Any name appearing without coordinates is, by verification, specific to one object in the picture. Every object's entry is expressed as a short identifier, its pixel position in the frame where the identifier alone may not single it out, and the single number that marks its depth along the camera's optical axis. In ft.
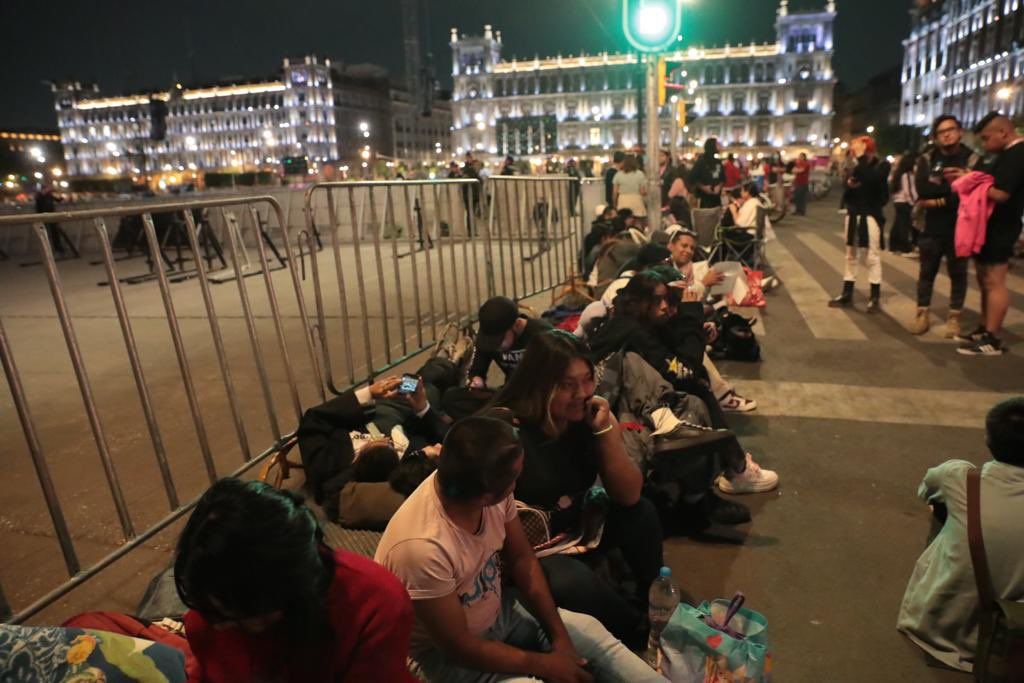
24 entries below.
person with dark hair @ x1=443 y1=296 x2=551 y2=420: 14.01
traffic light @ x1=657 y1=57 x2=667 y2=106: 30.28
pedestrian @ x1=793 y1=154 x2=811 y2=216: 74.13
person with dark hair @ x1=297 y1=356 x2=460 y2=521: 11.54
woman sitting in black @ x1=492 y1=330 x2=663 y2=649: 9.07
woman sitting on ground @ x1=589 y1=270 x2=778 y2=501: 13.38
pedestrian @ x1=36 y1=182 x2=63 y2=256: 50.42
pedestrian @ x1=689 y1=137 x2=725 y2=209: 38.34
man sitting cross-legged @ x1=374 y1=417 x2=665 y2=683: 6.68
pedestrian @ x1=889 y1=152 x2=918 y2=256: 39.09
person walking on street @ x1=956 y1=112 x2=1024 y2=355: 19.31
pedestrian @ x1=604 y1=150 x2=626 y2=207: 39.11
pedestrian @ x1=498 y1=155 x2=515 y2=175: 54.56
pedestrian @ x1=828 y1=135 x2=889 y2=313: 26.32
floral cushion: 5.27
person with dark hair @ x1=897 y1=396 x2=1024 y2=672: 8.05
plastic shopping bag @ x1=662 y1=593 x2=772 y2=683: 7.86
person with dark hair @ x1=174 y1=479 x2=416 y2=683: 4.80
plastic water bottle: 9.27
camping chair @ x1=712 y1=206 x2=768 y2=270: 32.81
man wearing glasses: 21.26
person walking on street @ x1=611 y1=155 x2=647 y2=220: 37.42
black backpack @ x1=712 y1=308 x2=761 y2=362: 21.48
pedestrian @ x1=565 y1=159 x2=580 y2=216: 31.89
